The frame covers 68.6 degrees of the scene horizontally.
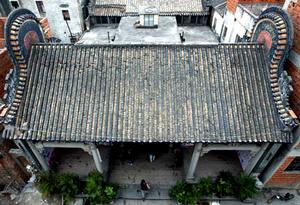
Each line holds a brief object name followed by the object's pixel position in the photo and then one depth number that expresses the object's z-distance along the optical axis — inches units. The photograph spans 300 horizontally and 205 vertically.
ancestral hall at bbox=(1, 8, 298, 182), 461.7
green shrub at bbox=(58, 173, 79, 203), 552.1
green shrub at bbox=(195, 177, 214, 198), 550.9
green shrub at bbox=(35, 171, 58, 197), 551.8
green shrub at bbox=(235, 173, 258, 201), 543.2
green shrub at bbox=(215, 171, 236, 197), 554.9
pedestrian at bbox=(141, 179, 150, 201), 565.0
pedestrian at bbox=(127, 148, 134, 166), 658.2
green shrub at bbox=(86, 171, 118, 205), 543.8
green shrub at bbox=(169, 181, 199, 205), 545.0
